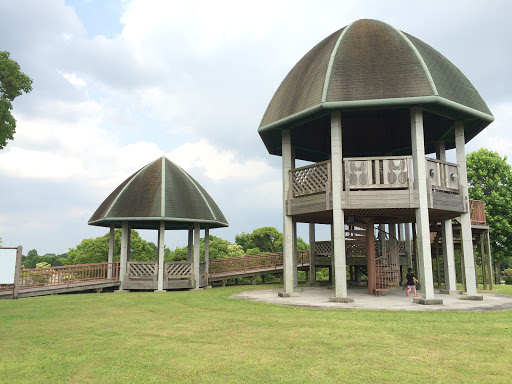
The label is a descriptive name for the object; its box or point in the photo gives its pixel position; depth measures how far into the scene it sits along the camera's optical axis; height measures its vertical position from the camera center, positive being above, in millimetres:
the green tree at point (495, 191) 29547 +4799
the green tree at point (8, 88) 15352 +6670
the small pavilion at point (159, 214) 19422 +2069
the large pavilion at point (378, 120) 12508 +4567
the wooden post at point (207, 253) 22214 +108
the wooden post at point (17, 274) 15711 -743
